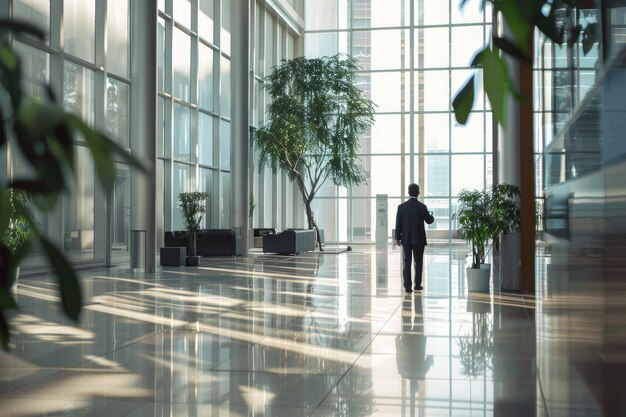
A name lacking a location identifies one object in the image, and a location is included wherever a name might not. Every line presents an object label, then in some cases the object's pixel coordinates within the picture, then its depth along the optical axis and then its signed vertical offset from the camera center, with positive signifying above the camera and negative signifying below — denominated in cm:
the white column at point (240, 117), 2420 +310
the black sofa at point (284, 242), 2520 -65
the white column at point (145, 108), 1719 +237
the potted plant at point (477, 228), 1261 -11
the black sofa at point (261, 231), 2945 -35
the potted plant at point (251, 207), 2778 +48
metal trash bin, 1728 -56
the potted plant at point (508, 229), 1234 -12
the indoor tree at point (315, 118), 2761 +354
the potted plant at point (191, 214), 1995 +18
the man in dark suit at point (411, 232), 1263 -17
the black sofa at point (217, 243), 2344 -62
